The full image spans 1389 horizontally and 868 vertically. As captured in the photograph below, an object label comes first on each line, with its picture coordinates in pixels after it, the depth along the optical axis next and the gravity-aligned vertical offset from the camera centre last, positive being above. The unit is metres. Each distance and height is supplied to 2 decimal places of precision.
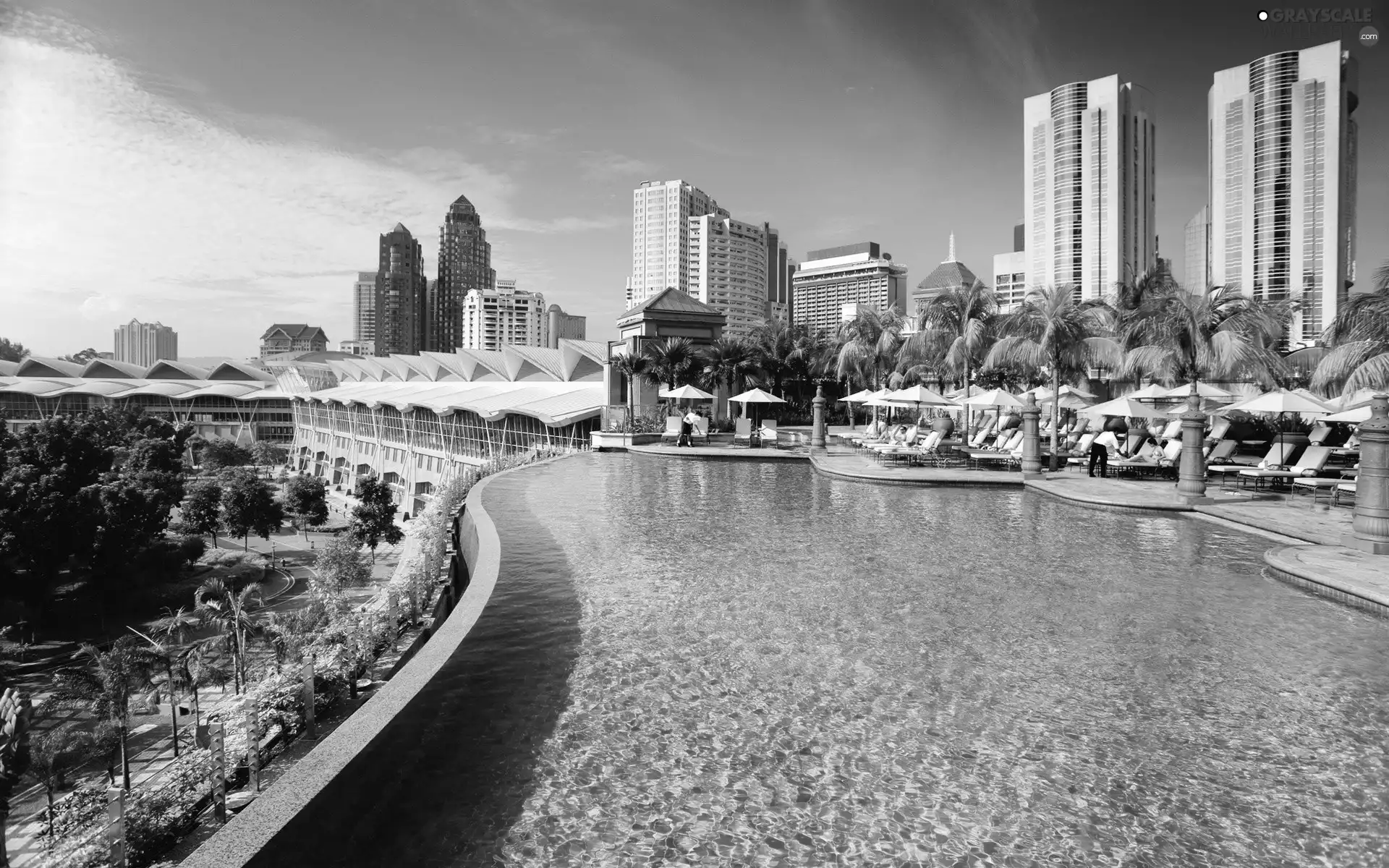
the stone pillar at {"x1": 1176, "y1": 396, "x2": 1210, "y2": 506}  14.08 -0.83
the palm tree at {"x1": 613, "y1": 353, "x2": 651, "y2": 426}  34.59 +2.28
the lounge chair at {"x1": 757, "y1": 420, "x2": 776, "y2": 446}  29.36 -0.75
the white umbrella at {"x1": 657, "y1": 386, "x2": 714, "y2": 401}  29.72 +0.86
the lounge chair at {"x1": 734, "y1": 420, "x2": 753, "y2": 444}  29.48 -0.60
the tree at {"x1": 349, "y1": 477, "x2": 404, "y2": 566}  40.31 -5.51
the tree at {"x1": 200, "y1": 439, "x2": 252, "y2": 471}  68.38 -3.72
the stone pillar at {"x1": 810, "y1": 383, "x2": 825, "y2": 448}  25.80 -0.41
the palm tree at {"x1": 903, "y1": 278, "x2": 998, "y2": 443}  25.92 +3.25
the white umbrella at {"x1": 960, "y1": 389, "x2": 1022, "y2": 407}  22.27 +0.50
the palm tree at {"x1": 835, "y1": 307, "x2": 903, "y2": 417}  36.09 +3.40
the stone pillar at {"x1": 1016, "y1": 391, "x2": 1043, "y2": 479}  18.64 -0.56
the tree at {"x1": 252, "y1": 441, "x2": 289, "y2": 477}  76.69 -4.05
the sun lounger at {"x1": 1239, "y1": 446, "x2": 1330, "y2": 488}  15.48 -1.06
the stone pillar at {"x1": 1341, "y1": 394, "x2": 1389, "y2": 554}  9.38 -0.86
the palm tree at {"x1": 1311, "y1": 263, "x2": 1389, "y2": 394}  12.69 +1.37
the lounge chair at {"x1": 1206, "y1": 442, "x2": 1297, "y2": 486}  17.78 -0.96
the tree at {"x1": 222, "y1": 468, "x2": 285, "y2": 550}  42.16 -5.21
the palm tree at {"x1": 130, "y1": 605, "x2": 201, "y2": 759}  13.58 -5.23
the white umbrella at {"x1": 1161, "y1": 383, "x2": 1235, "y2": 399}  21.03 +0.72
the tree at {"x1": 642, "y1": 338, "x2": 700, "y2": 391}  34.59 +2.45
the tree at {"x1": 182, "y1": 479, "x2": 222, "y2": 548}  42.09 -5.26
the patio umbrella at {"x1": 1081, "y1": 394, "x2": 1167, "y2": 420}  20.66 +0.21
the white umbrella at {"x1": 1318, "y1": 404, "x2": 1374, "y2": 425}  14.84 +0.03
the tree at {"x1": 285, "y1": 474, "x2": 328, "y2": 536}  47.81 -5.48
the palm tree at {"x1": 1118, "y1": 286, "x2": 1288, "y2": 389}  17.00 +1.92
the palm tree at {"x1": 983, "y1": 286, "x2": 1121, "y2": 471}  20.64 +2.18
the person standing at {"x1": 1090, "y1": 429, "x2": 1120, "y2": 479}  18.25 -0.87
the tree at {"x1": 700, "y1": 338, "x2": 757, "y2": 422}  36.78 +2.56
